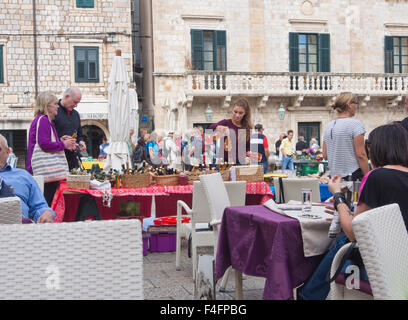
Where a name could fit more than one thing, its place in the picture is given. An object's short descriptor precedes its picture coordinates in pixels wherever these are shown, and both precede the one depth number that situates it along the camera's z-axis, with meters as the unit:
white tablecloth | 2.97
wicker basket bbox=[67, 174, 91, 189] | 5.59
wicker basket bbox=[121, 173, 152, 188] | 5.95
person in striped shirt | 4.86
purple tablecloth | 2.89
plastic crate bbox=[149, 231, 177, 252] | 6.00
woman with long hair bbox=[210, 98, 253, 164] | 5.80
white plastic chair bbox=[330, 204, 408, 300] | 1.89
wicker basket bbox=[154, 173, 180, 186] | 6.06
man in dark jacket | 5.83
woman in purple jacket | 5.39
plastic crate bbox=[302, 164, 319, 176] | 8.73
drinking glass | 3.61
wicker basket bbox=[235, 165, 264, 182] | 6.14
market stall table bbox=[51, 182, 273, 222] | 5.75
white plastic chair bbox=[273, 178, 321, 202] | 5.25
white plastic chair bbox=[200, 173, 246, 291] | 4.08
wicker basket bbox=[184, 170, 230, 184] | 6.08
